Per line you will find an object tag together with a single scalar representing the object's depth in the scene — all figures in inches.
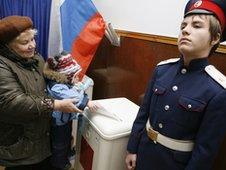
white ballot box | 52.2
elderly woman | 47.1
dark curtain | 79.3
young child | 53.2
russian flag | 78.3
